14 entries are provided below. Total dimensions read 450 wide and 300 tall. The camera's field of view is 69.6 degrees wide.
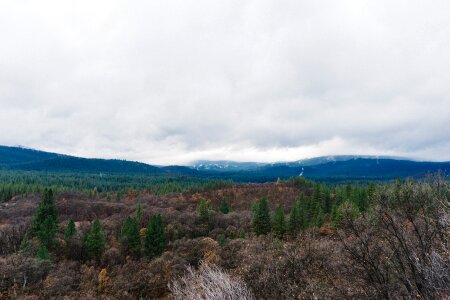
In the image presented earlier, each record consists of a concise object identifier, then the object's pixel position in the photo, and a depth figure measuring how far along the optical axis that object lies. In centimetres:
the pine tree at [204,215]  10150
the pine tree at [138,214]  10067
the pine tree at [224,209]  12180
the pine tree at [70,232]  7225
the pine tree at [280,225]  7649
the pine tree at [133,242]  7044
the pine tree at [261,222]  8212
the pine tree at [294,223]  7712
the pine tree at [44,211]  7306
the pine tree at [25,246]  6094
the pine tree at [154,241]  7006
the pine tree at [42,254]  5511
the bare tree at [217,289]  1988
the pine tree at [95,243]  6656
